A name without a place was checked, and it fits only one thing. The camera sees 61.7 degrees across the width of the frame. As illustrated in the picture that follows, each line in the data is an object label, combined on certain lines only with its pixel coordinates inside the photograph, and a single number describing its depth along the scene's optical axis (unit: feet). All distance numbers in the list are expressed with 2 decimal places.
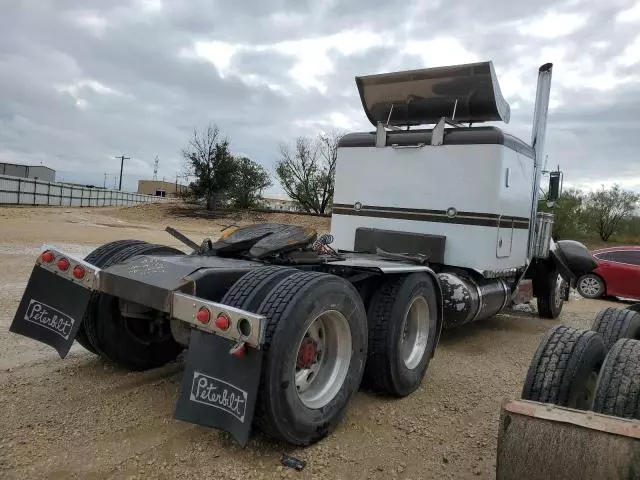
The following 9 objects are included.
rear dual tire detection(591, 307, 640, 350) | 11.98
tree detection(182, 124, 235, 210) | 126.00
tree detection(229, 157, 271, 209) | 128.67
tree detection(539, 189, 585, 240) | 105.29
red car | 40.96
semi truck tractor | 9.51
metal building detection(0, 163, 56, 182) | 187.02
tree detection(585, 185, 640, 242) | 123.85
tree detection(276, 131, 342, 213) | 123.95
